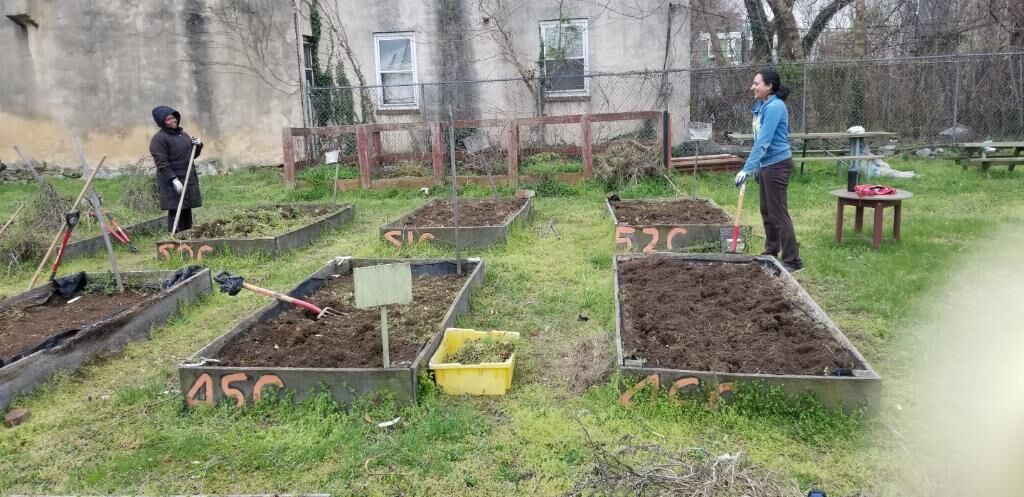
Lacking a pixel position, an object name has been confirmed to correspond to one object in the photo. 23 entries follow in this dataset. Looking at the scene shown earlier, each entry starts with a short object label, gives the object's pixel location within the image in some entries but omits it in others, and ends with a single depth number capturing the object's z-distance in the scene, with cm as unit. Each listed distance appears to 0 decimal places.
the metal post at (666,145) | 1163
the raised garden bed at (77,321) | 435
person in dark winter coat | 793
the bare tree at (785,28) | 1617
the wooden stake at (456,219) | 590
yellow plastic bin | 401
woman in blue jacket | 614
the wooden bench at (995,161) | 1128
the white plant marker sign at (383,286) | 366
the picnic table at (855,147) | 1080
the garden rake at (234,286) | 441
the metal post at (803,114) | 1327
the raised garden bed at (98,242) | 803
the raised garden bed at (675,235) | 729
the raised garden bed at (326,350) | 391
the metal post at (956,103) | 1335
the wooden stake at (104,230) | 558
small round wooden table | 681
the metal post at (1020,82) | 1391
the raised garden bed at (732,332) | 370
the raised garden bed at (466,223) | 772
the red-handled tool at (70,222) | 564
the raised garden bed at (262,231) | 759
